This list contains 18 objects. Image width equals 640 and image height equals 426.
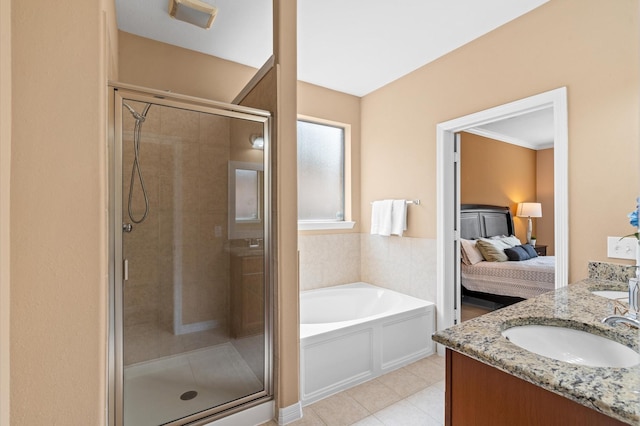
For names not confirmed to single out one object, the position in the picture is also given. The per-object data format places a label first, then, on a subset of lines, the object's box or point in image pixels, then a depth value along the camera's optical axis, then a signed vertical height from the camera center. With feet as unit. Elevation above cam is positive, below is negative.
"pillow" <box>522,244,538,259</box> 14.15 -1.67
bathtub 7.03 -3.20
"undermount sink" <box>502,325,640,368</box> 3.01 -1.35
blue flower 4.23 -0.07
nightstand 16.79 -1.92
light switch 5.55 -0.60
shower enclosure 5.32 -0.91
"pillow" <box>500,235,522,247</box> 14.99 -1.30
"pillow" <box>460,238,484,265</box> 13.14 -1.69
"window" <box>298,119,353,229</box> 11.05 +1.46
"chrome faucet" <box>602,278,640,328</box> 3.13 -1.06
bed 11.59 -2.20
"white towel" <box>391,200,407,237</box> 10.02 -0.09
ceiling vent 6.64 +4.49
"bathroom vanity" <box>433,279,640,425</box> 2.04 -1.19
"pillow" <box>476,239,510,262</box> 13.14 -1.56
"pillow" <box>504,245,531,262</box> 13.35 -1.71
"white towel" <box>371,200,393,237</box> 10.33 -0.10
